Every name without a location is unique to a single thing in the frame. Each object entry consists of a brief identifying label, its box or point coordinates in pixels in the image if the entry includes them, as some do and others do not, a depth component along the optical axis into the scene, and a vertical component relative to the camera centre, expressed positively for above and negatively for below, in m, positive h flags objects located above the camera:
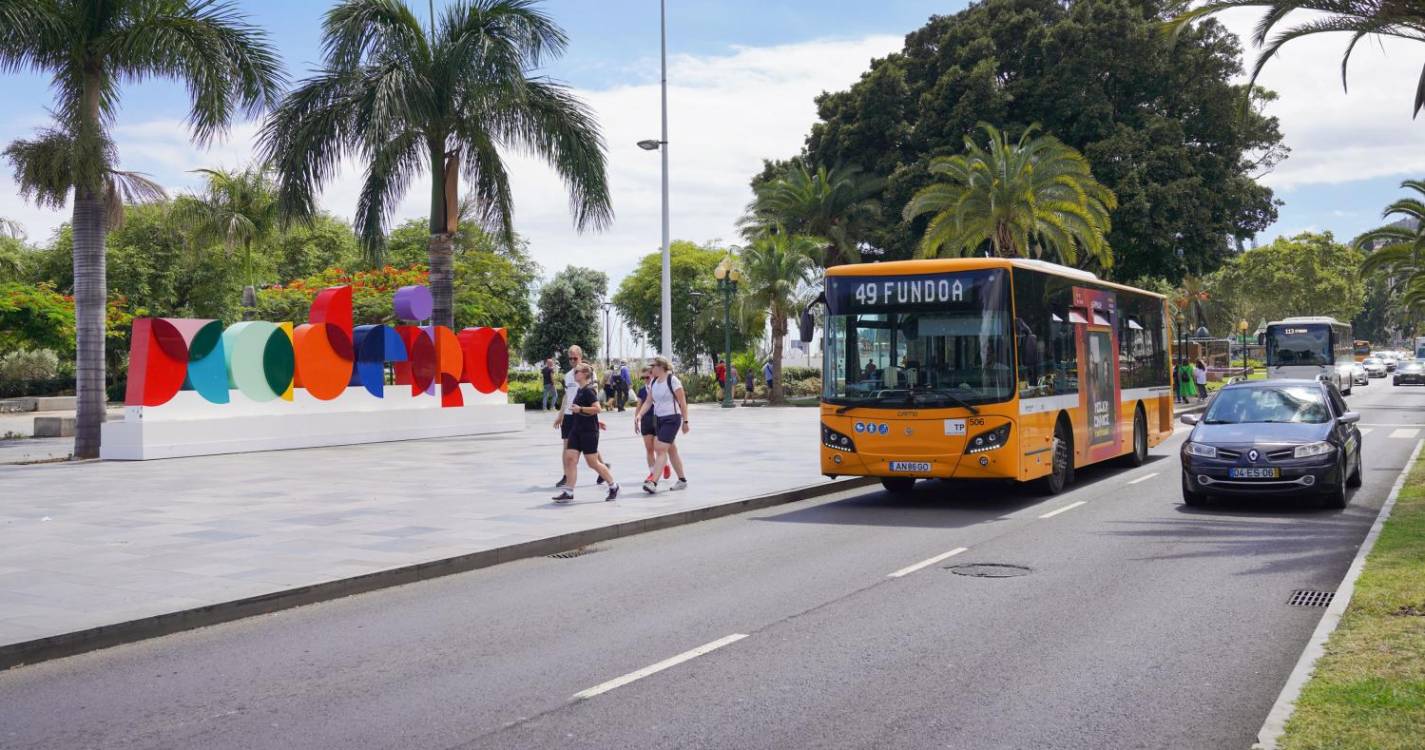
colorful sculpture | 20.95 +0.59
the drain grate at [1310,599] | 8.51 -1.59
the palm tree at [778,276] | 44.44 +4.09
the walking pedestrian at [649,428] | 15.94 -0.60
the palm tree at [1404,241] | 38.19 +4.81
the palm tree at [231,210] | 40.91 +6.14
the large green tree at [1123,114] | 42.34 +10.12
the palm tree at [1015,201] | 36.94 +5.76
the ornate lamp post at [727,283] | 41.87 +3.70
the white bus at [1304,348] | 43.97 +1.24
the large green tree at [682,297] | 82.88 +6.59
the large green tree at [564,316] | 88.56 +5.13
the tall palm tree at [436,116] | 23.66 +5.52
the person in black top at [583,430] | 14.46 -0.56
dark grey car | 13.22 -0.74
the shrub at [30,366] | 47.47 +0.84
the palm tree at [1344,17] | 13.92 +4.57
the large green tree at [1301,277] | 86.00 +7.71
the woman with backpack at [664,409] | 15.48 -0.34
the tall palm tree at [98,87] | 19.91 +5.23
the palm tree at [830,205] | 49.00 +7.52
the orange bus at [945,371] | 13.98 +0.14
